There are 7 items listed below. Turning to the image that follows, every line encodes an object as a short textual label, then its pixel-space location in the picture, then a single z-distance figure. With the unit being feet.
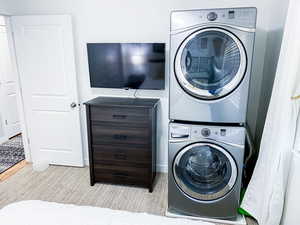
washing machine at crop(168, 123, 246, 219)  6.29
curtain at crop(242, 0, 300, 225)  5.05
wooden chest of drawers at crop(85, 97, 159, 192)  7.80
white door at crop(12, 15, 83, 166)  8.93
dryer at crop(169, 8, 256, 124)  5.70
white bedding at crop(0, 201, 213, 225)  3.60
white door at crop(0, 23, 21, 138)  12.90
